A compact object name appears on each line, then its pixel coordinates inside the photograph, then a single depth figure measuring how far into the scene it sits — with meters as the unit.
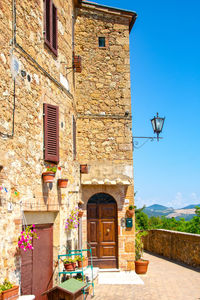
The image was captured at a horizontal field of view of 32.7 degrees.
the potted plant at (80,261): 8.86
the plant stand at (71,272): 7.71
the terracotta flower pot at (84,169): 11.23
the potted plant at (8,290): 4.89
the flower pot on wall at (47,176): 7.09
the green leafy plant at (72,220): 8.65
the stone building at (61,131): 5.96
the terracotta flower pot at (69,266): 7.95
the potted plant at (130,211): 11.55
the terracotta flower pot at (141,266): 11.42
